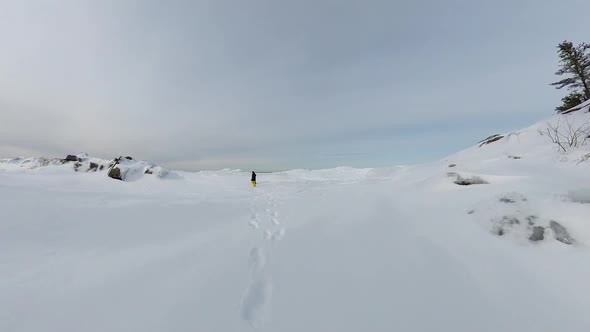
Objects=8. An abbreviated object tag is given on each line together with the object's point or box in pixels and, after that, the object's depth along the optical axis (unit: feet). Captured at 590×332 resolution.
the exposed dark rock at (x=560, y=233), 10.07
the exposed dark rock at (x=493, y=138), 62.50
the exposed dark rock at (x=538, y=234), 10.85
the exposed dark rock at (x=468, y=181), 21.00
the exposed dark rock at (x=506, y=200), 13.37
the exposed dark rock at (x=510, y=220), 12.02
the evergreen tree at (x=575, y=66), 61.93
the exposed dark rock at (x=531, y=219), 11.52
